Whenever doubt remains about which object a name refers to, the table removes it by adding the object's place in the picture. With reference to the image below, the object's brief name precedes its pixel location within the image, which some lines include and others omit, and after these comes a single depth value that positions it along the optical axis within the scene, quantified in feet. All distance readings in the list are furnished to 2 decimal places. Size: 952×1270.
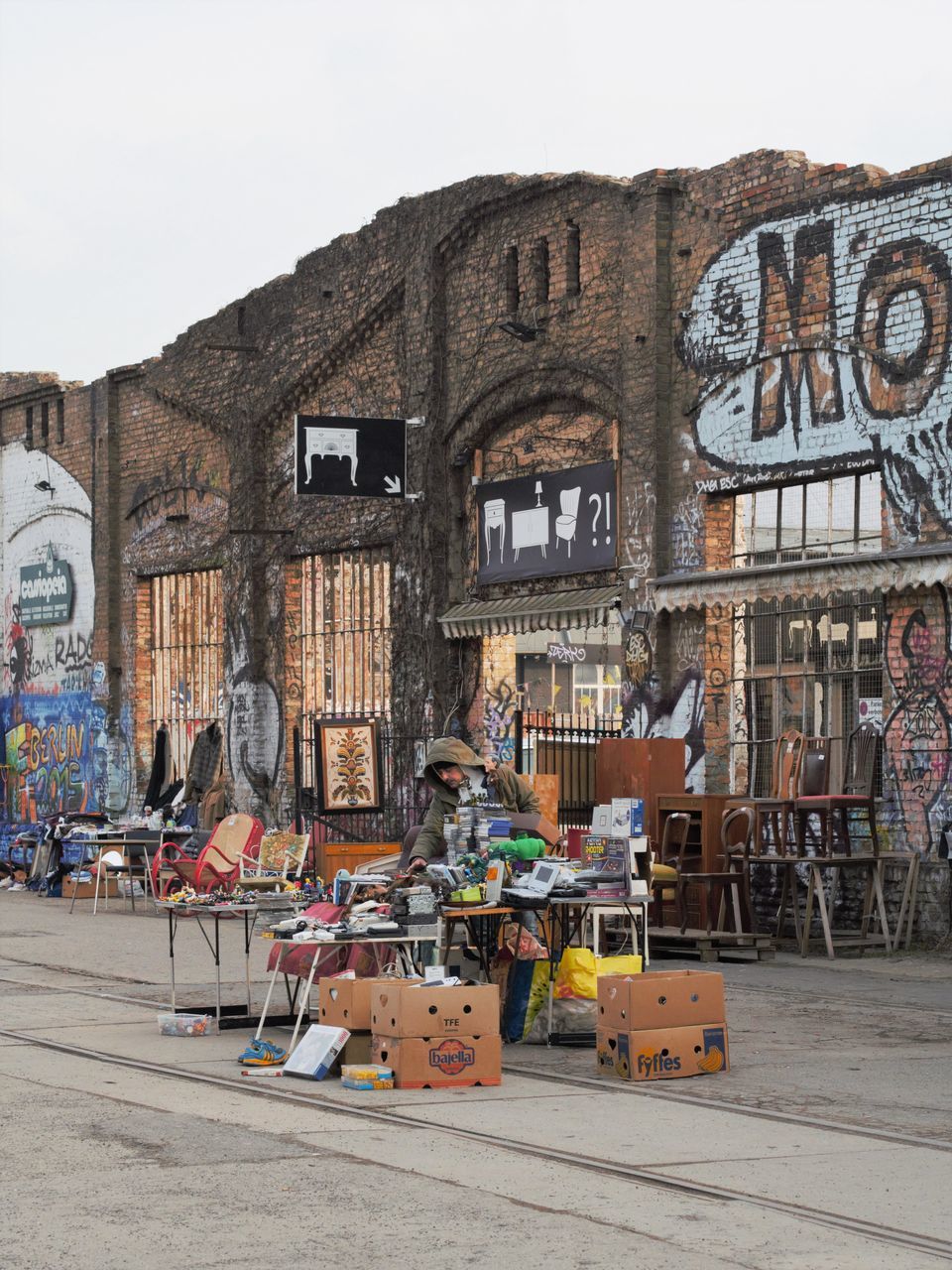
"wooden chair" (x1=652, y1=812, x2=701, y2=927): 57.88
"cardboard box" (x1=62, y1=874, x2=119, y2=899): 83.35
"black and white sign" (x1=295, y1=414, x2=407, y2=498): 73.72
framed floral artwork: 74.33
